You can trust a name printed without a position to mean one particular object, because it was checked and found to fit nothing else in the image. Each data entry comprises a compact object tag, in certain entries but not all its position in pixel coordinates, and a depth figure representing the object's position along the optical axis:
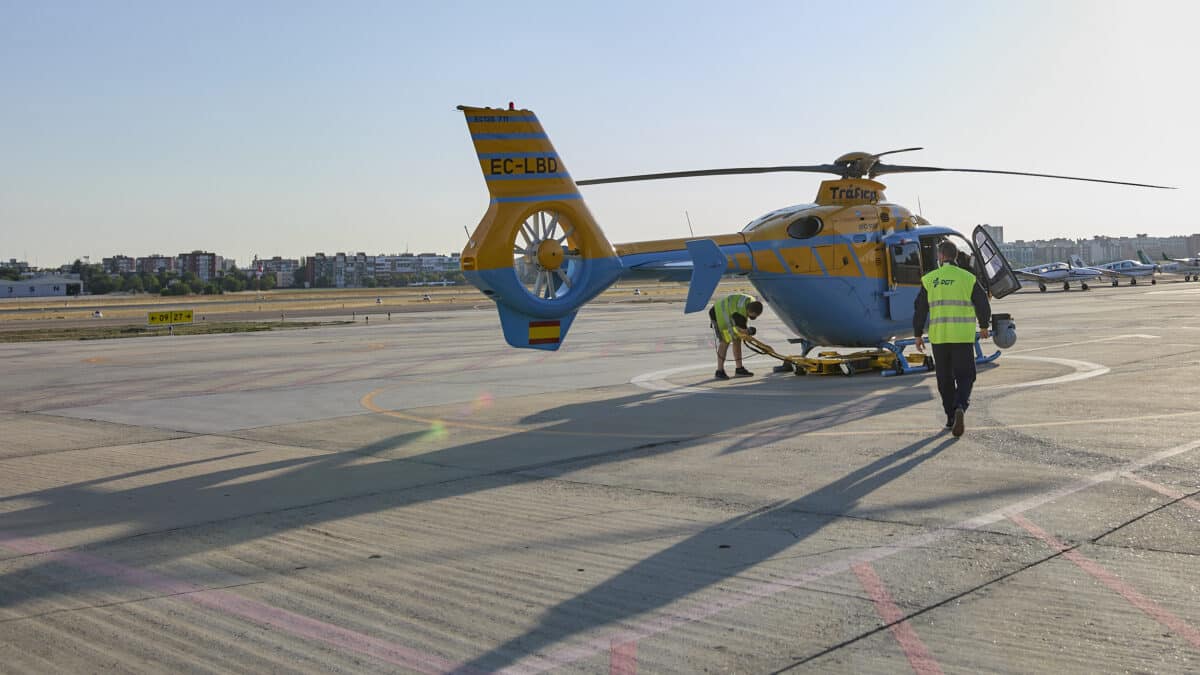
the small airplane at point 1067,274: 80.19
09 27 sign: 47.06
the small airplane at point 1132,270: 89.12
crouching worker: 17.98
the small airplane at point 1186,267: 98.00
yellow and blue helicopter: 13.46
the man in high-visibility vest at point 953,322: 11.04
